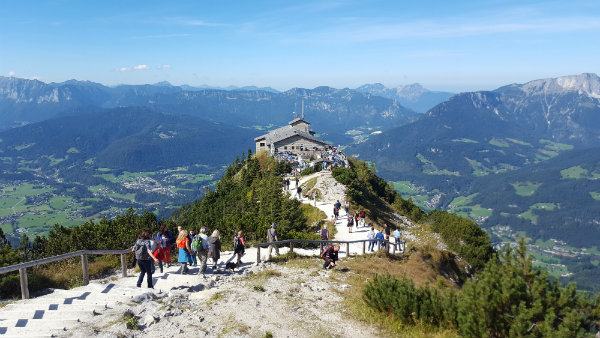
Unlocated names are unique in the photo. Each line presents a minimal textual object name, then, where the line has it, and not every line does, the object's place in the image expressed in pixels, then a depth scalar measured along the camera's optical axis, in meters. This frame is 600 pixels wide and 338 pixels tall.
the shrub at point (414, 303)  9.65
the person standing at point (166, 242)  15.38
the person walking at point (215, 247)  15.45
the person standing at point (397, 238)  23.66
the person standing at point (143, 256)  12.88
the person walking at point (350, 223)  28.14
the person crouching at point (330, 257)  17.44
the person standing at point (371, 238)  21.83
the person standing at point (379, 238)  21.70
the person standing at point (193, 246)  14.75
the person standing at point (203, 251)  14.79
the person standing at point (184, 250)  14.78
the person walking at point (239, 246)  16.75
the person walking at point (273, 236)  19.05
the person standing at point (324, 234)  22.12
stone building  65.19
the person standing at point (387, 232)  24.98
